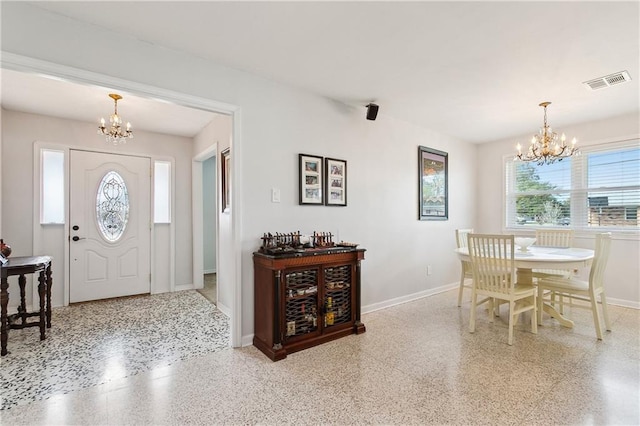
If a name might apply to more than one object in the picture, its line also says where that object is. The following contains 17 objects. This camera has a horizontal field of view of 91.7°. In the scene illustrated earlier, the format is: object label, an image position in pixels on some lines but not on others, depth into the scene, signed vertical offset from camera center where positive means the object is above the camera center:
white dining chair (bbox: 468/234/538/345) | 2.83 -0.58
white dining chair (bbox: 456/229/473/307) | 3.71 -0.59
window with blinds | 3.92 +0.32
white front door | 4.02 -0.13
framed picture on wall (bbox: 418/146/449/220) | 4.37 +0.44
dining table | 2.77 -0.42
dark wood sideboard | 2.54 -0.75
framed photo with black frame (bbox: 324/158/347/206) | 3.34 +0.36
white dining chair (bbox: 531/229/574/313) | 3.50 -0.36
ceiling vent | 2.79 +1.24
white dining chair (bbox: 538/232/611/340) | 2.90 -0.69
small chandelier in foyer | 3.18 +0.97
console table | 2.54 -0.67
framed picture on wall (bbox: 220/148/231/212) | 3.69 +0.42
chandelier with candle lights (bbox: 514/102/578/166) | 3.38 +0.72
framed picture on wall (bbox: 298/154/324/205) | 3.12 +0.36
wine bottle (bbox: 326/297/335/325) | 2.86 -0.91
